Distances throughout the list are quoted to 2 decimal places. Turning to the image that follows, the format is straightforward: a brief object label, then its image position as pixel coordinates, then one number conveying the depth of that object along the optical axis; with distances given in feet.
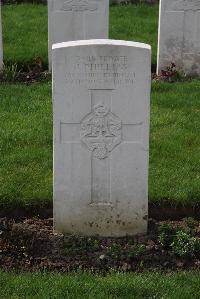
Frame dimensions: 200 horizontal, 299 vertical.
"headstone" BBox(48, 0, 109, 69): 30.63
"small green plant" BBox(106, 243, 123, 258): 16.69
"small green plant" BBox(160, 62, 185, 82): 30.99
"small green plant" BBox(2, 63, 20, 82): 30.42
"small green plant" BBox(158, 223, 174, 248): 17.12
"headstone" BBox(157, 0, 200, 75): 31.19
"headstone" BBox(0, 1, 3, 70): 30.64
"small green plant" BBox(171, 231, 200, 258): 16.67
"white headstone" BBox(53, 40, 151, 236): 16.65
